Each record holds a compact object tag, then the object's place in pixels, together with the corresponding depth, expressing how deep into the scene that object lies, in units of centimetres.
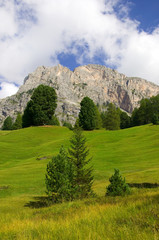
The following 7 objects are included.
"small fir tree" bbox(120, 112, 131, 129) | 11498
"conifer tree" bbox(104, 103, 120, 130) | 8350
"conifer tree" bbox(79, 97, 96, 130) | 6925
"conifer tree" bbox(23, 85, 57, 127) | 6962
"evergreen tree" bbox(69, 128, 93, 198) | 1680
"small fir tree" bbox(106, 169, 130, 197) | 1306
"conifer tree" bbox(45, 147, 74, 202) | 1462
